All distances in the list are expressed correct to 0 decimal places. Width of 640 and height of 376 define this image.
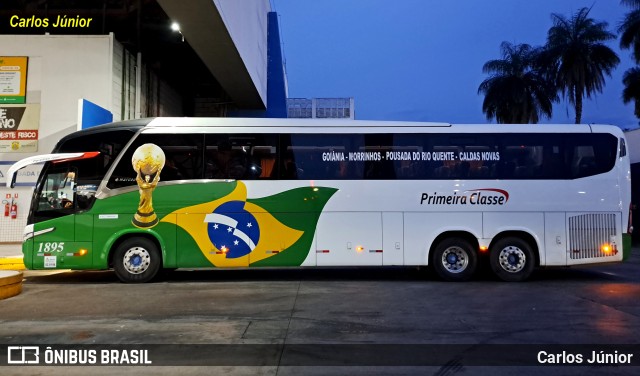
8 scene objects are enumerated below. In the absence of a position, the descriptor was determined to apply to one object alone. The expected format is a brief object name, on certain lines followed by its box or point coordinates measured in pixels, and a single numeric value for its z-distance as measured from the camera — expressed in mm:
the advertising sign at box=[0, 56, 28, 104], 16578
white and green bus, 10414
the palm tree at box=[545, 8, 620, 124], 30672
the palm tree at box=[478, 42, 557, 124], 36906
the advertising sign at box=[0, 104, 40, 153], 16453
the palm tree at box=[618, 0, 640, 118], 26703
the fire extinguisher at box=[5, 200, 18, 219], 16844
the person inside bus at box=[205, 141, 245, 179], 10422
